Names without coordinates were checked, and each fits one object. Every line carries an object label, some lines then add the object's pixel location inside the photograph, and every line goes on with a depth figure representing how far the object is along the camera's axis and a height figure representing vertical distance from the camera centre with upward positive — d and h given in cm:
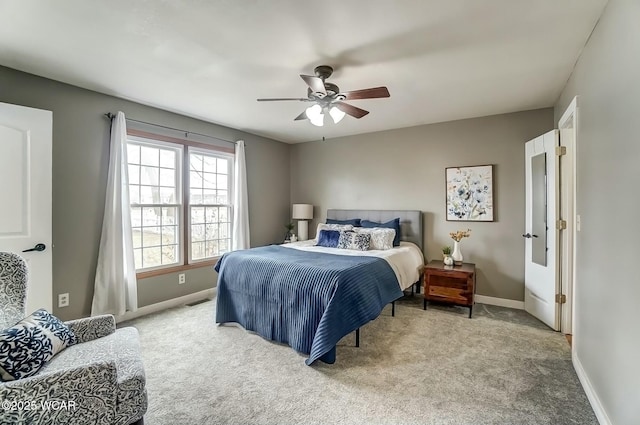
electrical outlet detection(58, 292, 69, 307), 295 -88
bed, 246 -76
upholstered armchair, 118 -78
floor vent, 393 -124
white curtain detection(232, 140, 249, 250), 467 +16
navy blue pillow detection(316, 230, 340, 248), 425 -39
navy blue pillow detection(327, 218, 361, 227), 479 -17
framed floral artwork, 397 +26
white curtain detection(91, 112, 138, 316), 317 -37
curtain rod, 328 +110
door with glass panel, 310 -21
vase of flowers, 389 -47
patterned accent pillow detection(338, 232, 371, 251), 402 -41
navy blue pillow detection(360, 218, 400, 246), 429 -21
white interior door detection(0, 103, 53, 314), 241 +18
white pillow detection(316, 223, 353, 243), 439 -24
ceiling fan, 241 +101
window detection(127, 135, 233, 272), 368 +13
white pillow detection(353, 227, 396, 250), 410 -37
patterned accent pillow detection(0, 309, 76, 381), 135 -67
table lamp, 536 -8
